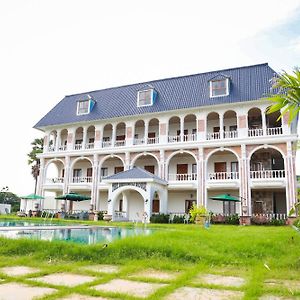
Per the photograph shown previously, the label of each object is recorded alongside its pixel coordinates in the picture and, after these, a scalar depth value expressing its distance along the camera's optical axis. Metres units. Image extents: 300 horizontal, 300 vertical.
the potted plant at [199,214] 22.12
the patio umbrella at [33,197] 30.66
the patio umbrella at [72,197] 27.50
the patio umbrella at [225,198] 23.11
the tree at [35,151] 45.22
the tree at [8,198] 61.46
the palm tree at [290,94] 5.99
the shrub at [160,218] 25.10
